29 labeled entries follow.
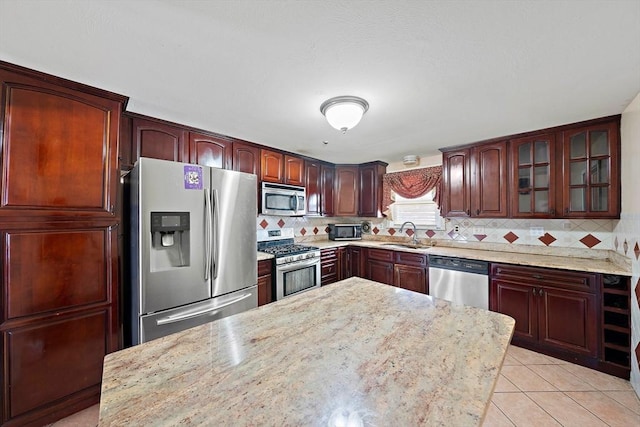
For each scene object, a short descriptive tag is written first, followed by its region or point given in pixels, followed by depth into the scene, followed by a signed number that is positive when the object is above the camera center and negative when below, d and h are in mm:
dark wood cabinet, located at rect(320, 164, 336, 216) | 4094 +411
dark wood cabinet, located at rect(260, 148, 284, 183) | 3195 +631
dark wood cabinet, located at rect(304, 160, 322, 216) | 3824 +422
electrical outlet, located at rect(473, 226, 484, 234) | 3314 -219
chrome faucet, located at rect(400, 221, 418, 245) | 3809 -321
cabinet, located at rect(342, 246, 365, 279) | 3871 -735
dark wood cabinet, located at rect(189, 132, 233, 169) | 2564 +679
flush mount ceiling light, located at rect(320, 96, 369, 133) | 1872 +772
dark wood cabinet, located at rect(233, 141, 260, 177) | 2912 +675
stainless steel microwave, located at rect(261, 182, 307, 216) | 3120 +192
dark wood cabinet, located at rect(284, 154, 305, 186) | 3480 +618
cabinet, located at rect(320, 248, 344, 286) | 3630 -745
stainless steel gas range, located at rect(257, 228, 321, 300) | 2938 -591
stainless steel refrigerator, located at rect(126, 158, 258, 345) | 1834 -250
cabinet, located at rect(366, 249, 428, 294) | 3209 -743
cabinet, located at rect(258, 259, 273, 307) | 2755 -741
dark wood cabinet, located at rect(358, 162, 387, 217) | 4141 +418
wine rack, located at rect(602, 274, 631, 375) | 2047 -897
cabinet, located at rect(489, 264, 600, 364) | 2189 -878
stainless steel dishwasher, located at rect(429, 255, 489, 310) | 2736 -754
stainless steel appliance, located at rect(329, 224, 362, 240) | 4246 -289
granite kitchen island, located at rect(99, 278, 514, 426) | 615 -483
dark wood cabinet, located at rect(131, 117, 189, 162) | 2230 +689
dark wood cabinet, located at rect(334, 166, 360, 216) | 4277 +403
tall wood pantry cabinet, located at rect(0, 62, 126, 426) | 1509 -174
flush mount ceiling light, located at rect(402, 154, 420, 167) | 3635 +778
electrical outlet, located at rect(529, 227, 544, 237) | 2885 -209
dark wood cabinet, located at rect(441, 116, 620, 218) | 2332 +410
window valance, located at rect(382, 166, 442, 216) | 3648 +469
